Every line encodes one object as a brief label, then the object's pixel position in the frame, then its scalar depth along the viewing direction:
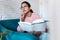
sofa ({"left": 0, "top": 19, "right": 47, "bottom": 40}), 1.74
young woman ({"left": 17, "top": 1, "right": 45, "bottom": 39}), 2.15
